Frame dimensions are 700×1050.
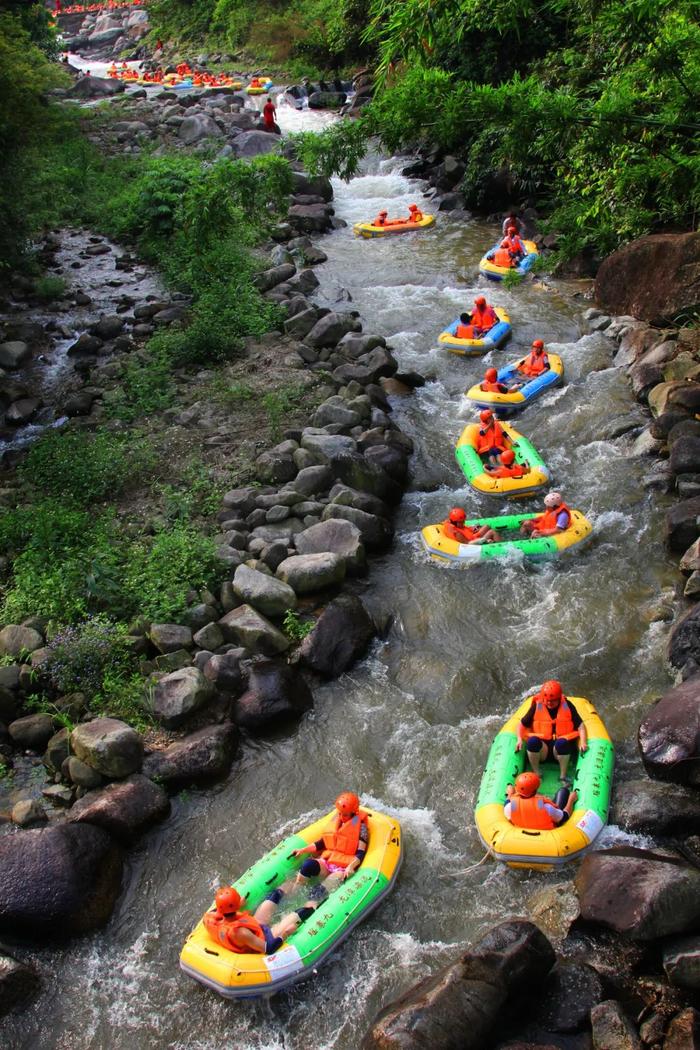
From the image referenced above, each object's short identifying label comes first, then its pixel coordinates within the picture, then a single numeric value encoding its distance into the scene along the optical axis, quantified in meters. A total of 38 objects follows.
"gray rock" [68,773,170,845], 7.36
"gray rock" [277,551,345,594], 9.74
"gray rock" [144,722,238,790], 7.90
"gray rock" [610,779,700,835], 6.90
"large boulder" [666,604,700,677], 8.34
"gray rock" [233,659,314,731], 8.41
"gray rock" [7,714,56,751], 8.26
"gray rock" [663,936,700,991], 5.64
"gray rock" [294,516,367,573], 10.13
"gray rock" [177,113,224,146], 25.67
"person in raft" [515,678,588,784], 7.71
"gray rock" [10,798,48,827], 7.48
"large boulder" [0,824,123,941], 6.73
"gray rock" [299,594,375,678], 8.98
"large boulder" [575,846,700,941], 5.94
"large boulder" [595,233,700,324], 13.62
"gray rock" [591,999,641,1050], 5.38
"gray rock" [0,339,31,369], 14.52
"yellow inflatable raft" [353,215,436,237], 19.75
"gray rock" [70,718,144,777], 7.73
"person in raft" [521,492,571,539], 10.30
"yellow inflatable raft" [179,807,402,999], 6.24
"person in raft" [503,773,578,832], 7.09
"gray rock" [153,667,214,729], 8.33
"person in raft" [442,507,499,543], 10.41
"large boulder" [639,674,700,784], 7.21
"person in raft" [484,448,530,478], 11.50
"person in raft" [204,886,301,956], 6.40
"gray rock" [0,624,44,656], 8.89
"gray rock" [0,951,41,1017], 6.31
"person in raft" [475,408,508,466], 11.92
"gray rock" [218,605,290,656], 9.04
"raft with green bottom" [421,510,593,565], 10.17
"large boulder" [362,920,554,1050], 5.47
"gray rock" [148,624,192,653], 8.98
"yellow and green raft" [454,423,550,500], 11.42
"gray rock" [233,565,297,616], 9.44
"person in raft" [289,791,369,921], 6.98
